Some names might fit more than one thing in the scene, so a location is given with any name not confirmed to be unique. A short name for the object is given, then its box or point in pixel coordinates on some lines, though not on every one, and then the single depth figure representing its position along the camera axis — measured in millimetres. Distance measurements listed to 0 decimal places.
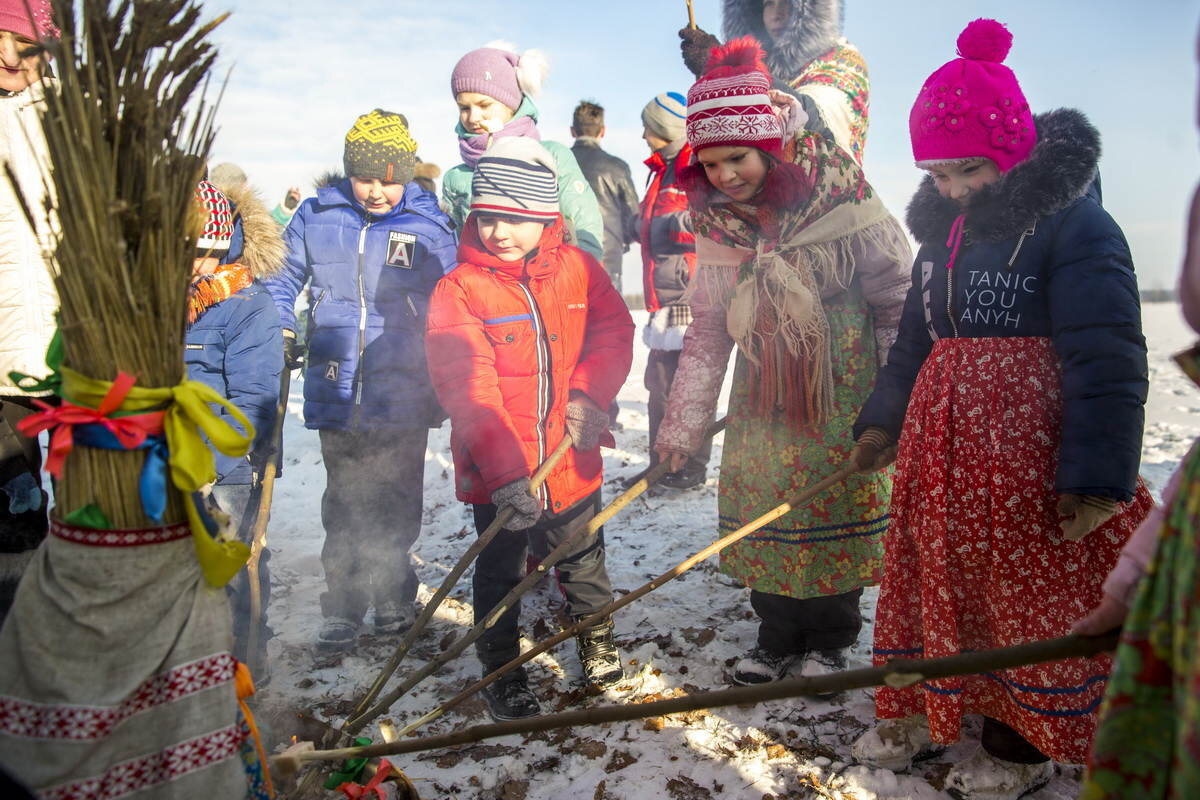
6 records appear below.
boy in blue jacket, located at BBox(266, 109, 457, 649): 3707
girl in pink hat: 2043
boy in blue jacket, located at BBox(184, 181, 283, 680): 3223
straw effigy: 1358
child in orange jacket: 2998
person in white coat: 2836
